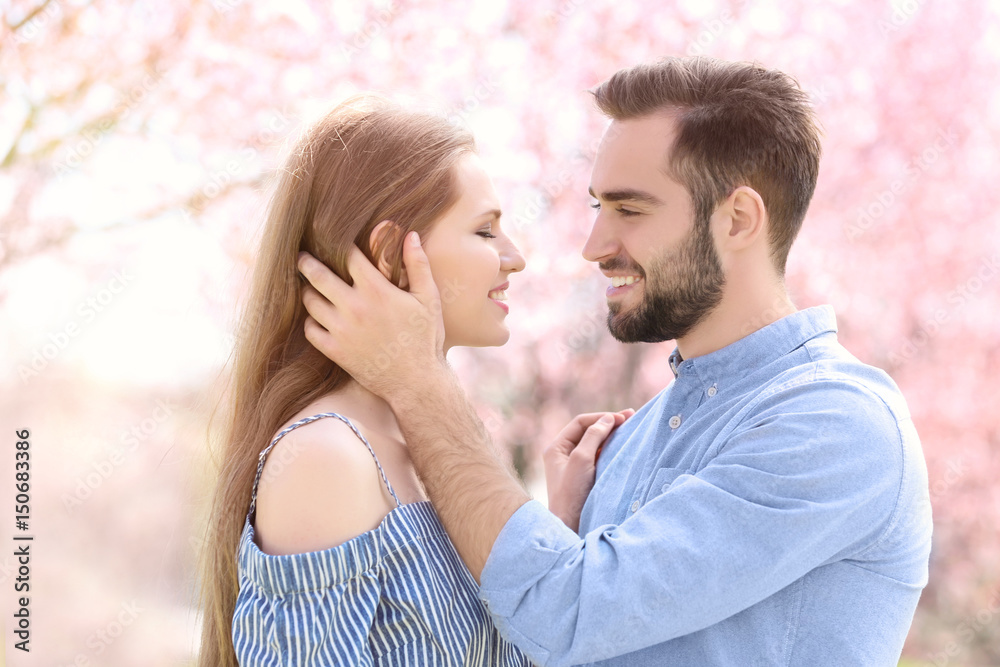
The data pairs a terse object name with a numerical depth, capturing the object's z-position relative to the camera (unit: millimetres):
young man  1405
